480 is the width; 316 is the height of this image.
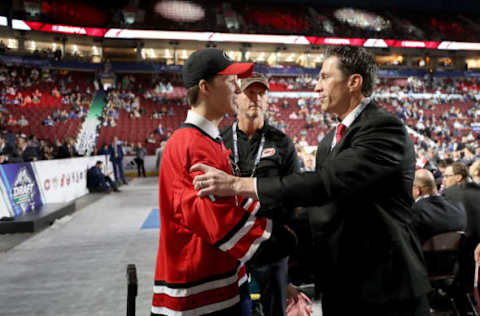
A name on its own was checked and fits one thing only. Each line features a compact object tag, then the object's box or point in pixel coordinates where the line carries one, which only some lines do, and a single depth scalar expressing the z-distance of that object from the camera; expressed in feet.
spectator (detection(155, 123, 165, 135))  67.72
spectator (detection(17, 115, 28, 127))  60.22
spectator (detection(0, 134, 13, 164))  23.62
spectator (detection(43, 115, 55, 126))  62.41
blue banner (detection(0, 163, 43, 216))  20.70
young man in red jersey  3.50
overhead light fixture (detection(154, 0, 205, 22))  98.89
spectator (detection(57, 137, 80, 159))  34.42
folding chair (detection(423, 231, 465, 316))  8.78
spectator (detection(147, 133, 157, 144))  65.62
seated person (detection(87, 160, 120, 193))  38.29
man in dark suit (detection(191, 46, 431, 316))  3.74
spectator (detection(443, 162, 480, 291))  9.29
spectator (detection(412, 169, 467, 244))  9.08
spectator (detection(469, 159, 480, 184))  14.14
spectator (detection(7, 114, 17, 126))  58.75
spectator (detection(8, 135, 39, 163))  25.30
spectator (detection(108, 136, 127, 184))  46.96
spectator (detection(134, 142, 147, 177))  56.80
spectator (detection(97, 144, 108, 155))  45.44
